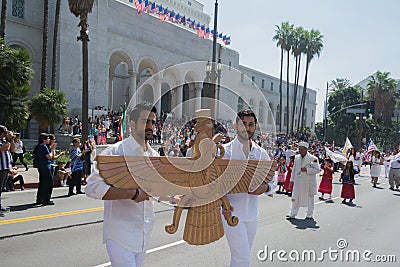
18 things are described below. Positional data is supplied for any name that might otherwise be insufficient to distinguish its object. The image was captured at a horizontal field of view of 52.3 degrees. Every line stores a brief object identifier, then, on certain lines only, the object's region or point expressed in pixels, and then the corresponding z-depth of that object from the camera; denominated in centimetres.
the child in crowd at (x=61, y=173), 1418
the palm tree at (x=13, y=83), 1655
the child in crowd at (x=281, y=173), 1538
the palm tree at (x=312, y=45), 5478
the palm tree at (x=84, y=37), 2053
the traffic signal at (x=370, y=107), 3175
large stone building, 2866
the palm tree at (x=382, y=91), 6700
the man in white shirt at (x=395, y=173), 1864
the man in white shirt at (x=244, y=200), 388
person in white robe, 992
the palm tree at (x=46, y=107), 2014
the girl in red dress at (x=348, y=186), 1341
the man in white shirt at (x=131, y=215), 305
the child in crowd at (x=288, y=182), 1481
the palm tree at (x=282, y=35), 5375
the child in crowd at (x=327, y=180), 1352
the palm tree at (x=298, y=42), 5388
